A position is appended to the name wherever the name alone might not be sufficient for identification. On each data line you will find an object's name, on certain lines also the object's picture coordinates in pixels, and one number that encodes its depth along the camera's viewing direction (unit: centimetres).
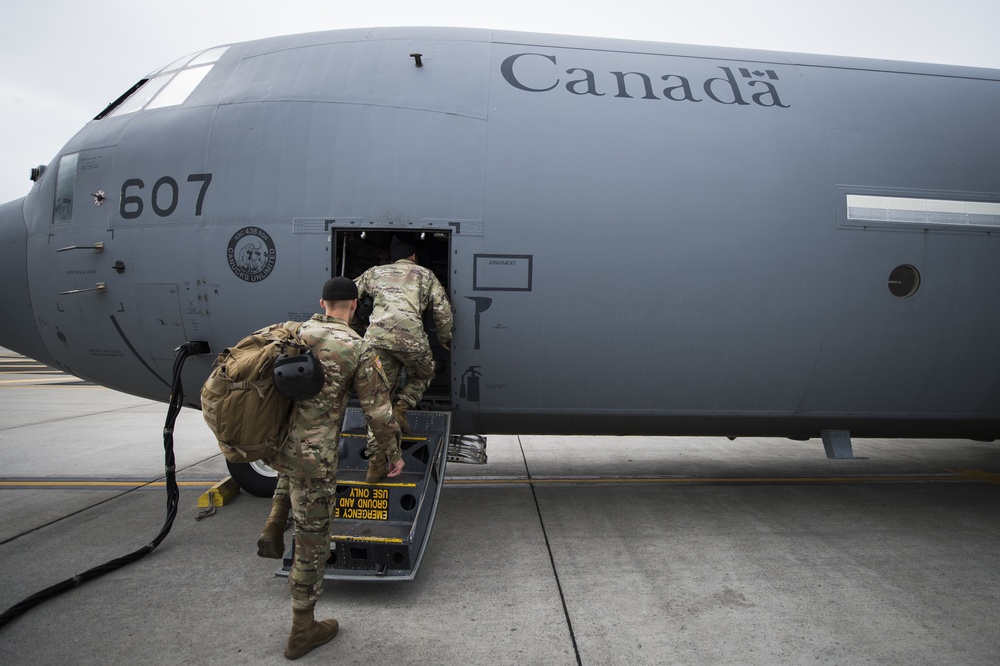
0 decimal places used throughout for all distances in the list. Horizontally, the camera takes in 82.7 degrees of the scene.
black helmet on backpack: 289
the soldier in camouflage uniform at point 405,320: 415
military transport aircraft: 464
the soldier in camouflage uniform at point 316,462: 309
